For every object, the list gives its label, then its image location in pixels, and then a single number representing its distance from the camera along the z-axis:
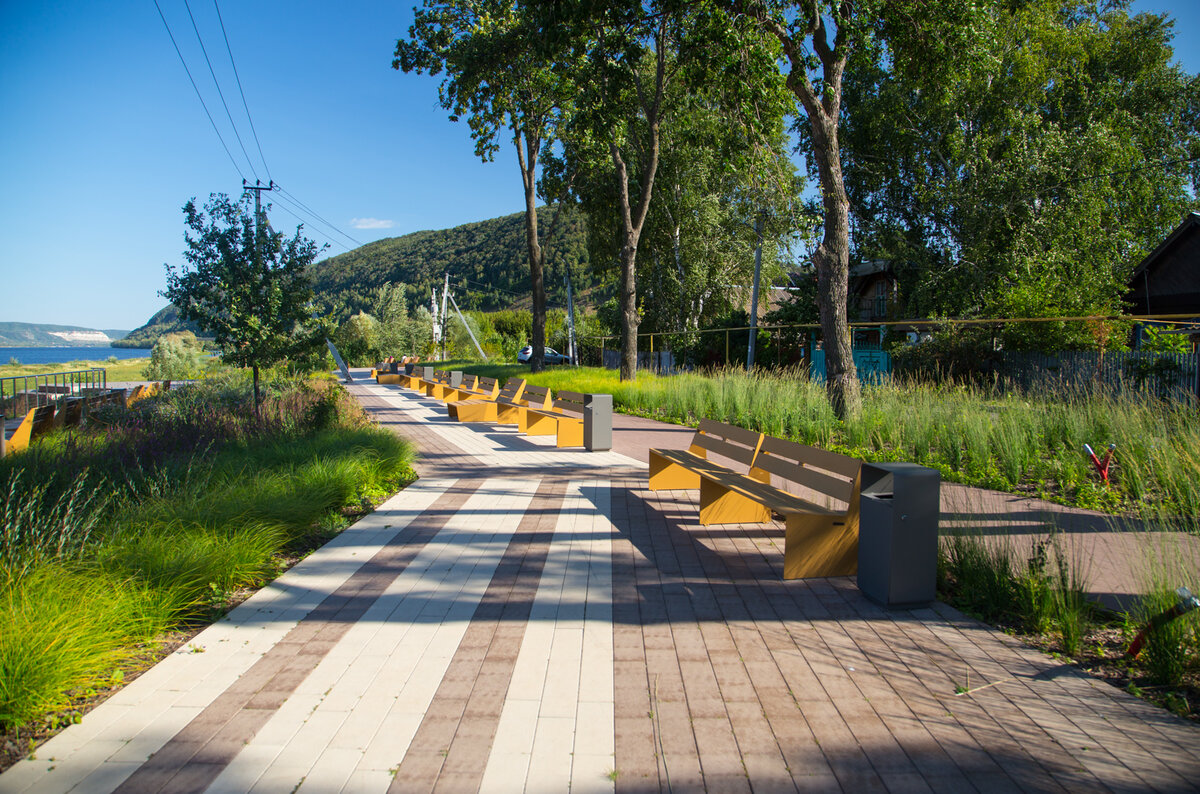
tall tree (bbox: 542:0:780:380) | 10.67
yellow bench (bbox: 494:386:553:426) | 13.85
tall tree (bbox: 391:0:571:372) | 18.91
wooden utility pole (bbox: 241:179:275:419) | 12.26
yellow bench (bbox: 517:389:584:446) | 11.61
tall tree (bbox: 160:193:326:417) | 12.02
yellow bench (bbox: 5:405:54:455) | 9.22
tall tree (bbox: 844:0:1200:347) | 24.19
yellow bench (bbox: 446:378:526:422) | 15.11
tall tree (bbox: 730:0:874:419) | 10.63
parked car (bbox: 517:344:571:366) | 47.92
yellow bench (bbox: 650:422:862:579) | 4.85
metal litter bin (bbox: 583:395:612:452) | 11.06
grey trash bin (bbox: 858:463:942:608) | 4.21
